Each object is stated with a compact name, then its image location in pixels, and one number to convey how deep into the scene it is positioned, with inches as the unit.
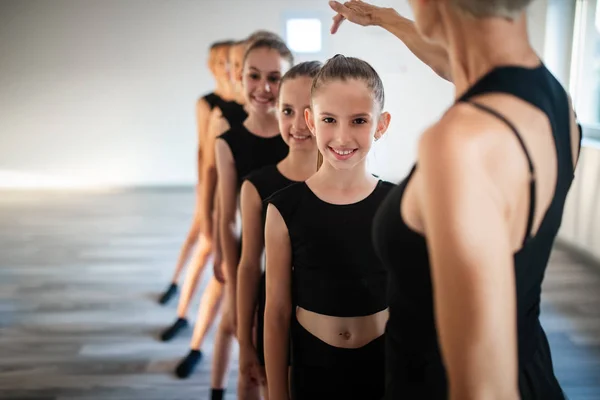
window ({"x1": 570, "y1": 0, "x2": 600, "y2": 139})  154.8
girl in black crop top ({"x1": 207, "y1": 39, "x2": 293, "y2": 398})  66.1
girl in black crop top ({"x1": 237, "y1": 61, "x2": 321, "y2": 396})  50.4
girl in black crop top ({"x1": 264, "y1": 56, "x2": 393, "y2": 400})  38.8
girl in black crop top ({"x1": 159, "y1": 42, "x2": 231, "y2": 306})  107.7
